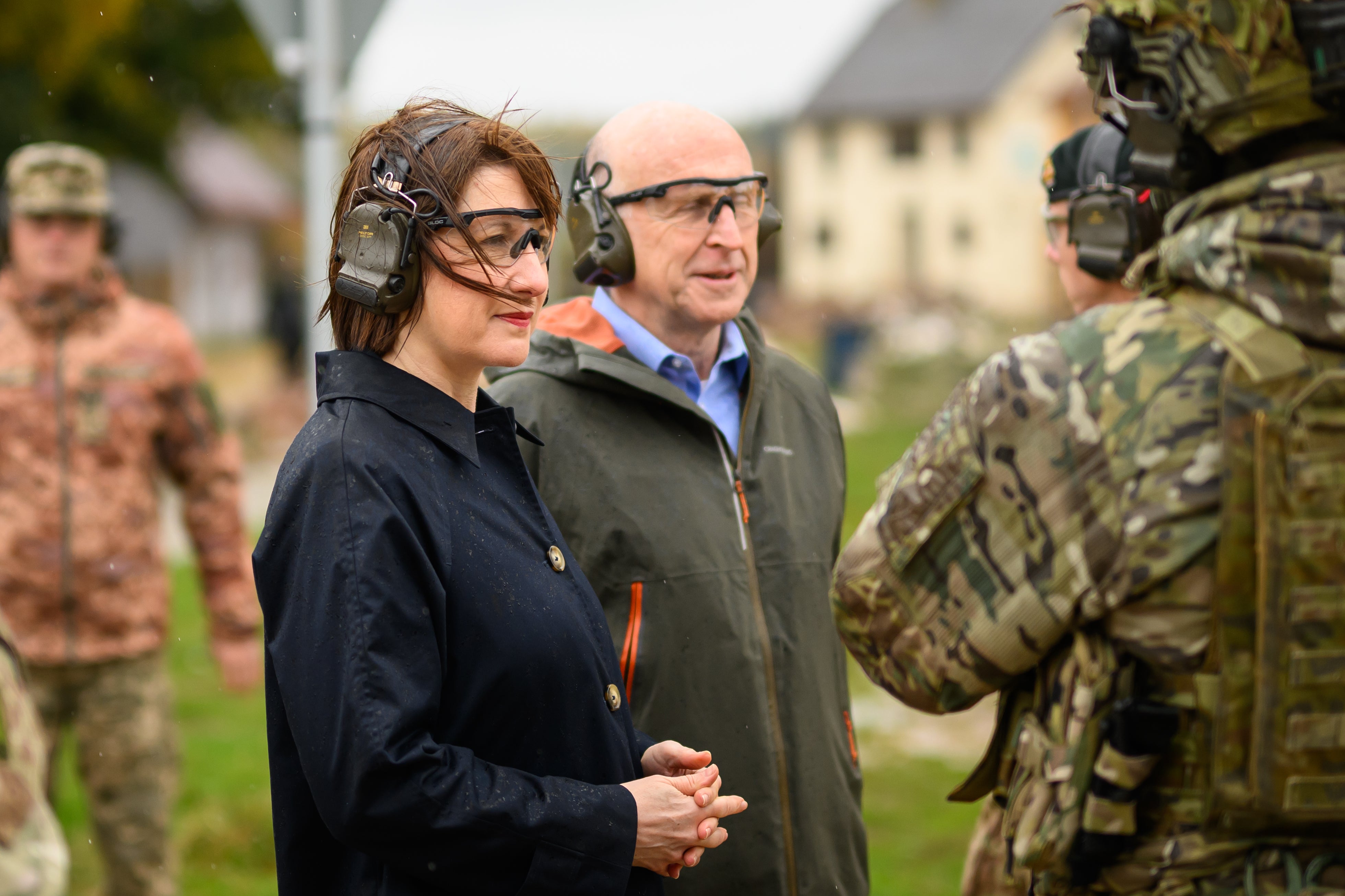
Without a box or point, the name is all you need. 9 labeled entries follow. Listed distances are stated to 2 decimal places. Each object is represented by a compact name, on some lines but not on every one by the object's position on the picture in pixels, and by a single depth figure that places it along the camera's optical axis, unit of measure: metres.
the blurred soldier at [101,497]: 4.89
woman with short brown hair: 2.15
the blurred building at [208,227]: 36.19
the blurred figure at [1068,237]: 3.34
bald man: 3.18
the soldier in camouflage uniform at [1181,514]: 1.95
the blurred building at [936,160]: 49.91
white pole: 4.49
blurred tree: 20.33
